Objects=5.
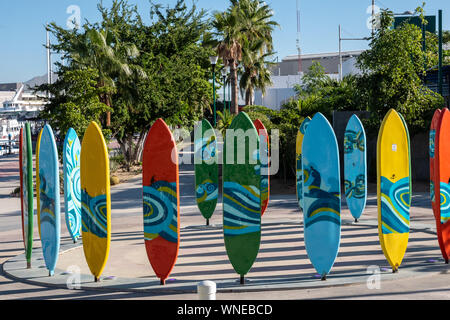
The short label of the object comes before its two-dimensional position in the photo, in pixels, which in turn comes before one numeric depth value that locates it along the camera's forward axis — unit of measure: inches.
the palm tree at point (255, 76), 1611.7
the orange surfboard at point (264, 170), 579.5
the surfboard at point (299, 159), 578.5
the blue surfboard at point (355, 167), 540.7
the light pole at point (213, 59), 932.2
